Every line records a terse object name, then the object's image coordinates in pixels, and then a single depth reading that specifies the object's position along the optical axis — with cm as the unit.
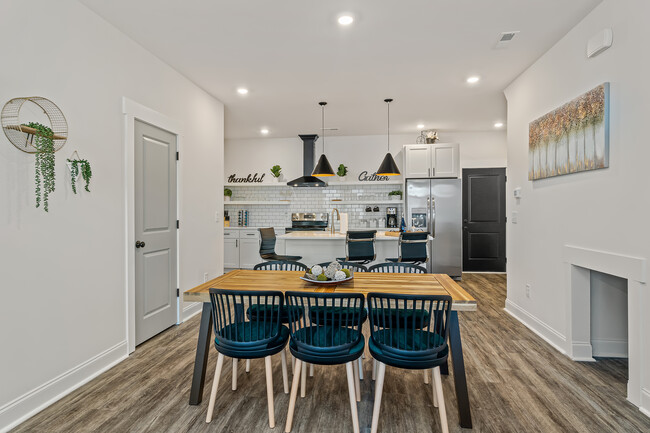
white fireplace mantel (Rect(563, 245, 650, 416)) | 223
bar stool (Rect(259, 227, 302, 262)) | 500
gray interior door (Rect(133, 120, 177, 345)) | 331
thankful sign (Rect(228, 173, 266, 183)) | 775
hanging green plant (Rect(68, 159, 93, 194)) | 253
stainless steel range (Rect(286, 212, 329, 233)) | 747
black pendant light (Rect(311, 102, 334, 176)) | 545
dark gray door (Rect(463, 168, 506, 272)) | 690
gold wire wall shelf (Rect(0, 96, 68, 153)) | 209
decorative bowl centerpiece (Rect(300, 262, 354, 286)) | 235
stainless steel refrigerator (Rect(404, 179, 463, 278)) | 640
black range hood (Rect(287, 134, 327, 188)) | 735
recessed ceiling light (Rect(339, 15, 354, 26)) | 283
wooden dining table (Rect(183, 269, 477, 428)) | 208
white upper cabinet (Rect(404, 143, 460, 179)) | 641
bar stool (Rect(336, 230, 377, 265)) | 445
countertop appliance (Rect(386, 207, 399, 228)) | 707
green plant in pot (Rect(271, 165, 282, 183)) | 741
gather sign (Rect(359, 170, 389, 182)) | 727
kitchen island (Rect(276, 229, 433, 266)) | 507
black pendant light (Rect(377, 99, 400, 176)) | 534
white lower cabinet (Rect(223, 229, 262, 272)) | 717
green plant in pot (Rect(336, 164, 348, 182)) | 722
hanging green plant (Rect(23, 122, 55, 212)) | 221
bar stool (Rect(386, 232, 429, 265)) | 450
